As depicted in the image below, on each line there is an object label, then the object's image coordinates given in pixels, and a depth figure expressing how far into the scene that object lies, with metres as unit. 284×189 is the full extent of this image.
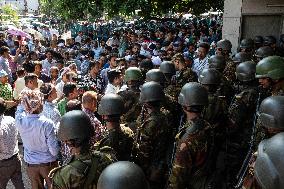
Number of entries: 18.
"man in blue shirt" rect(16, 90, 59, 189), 3.06
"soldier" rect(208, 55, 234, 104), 4.32
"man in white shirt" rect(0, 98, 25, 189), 3.14
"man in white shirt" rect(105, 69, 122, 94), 4.47
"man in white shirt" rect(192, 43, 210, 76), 5.80
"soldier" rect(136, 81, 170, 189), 2.84
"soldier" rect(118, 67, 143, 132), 3.78
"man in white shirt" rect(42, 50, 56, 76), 6.71
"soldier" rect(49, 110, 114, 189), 2.02
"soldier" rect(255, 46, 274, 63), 4.89
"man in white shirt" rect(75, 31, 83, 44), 12.29
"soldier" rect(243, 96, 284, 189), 2.02
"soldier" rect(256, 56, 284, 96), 3.22
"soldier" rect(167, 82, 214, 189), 2.43
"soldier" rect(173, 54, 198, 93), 4.81
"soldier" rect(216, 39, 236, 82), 5.16
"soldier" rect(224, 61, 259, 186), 3.59
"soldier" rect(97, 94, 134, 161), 2.62
